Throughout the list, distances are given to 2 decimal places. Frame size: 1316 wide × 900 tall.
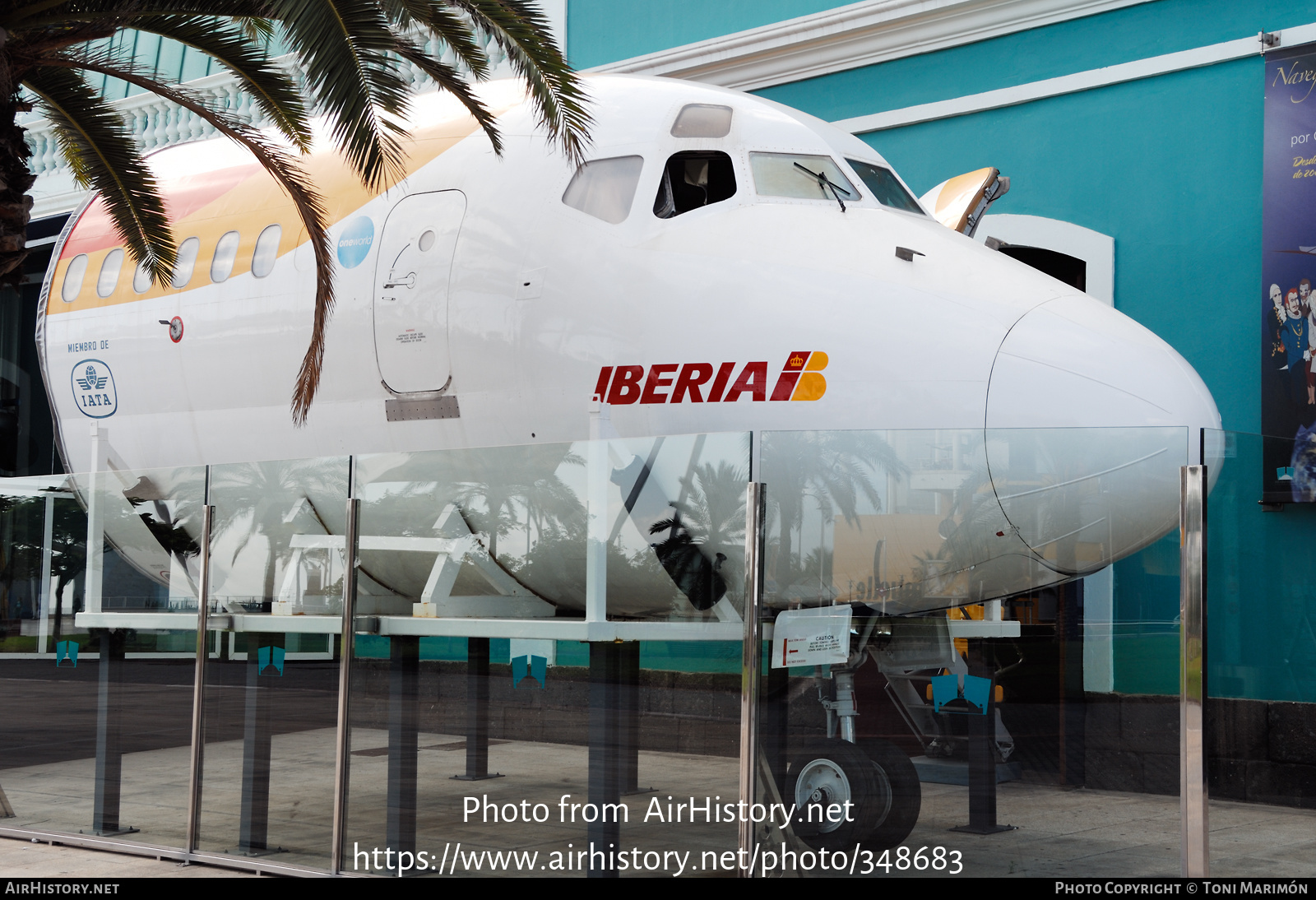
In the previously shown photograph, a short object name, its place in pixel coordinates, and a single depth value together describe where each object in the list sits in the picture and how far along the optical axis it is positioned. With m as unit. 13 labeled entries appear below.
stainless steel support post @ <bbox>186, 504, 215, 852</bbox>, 8.37
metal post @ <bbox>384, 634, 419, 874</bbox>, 7.58
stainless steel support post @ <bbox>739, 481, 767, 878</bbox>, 6.32
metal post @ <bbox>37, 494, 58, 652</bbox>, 9.34
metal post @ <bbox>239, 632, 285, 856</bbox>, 7.97
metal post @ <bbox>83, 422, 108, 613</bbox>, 9.06
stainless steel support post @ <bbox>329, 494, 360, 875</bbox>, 7.57
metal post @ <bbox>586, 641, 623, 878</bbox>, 6.71
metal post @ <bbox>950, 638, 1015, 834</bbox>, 6.29
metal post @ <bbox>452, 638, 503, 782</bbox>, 7.32
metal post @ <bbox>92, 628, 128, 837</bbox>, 8.75
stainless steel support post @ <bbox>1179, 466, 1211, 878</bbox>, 5.81
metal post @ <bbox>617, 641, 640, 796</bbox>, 6.70
